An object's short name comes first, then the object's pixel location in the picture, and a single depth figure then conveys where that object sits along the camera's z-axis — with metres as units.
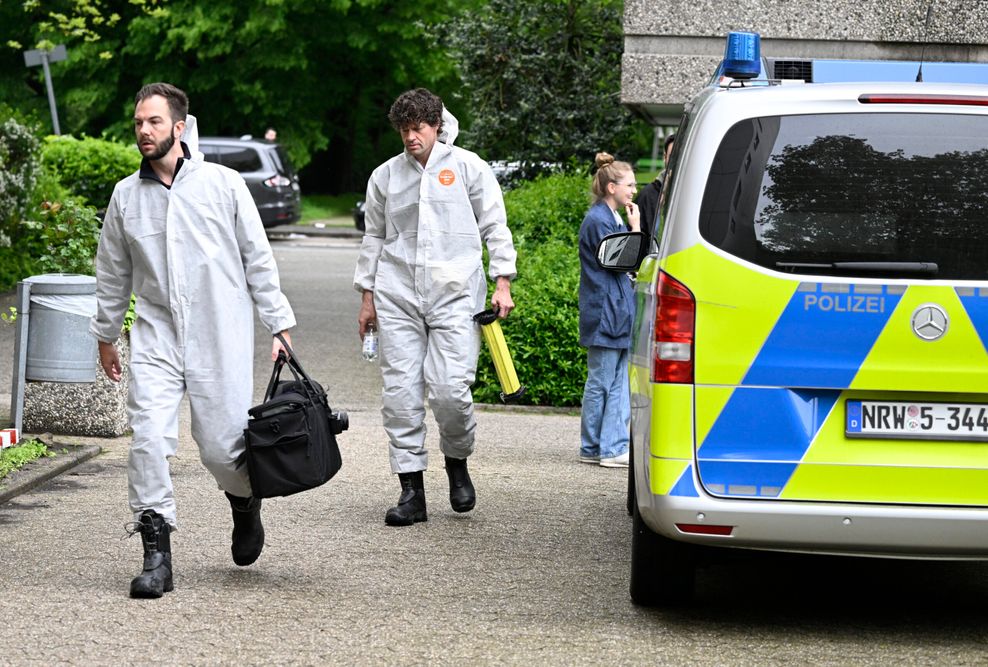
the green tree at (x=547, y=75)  18.70
